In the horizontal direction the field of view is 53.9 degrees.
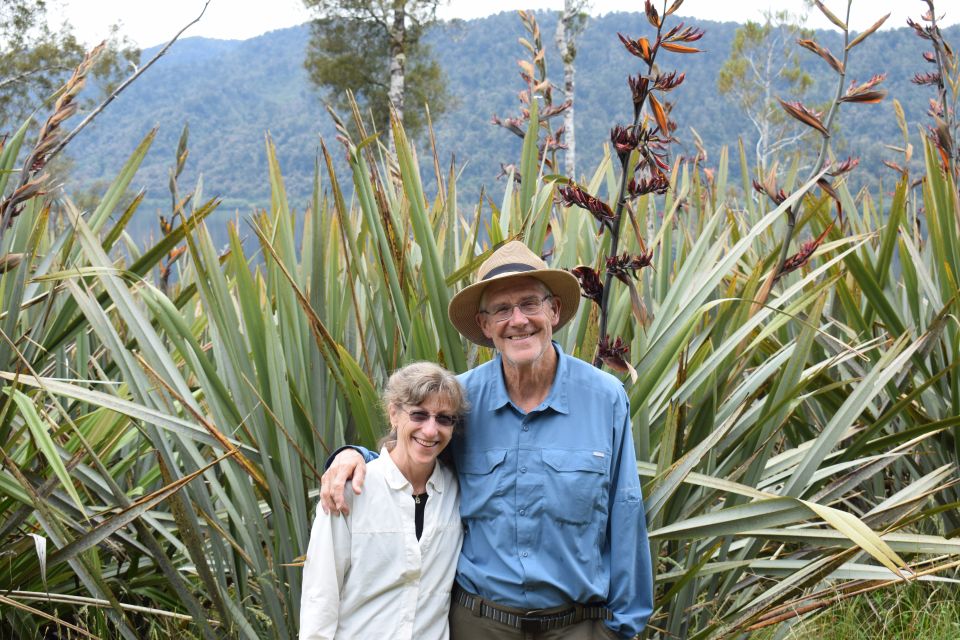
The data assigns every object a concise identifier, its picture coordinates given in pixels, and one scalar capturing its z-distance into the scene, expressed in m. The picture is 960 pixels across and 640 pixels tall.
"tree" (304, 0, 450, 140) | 29.61
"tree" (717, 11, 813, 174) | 39.00
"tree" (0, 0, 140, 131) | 24.77
